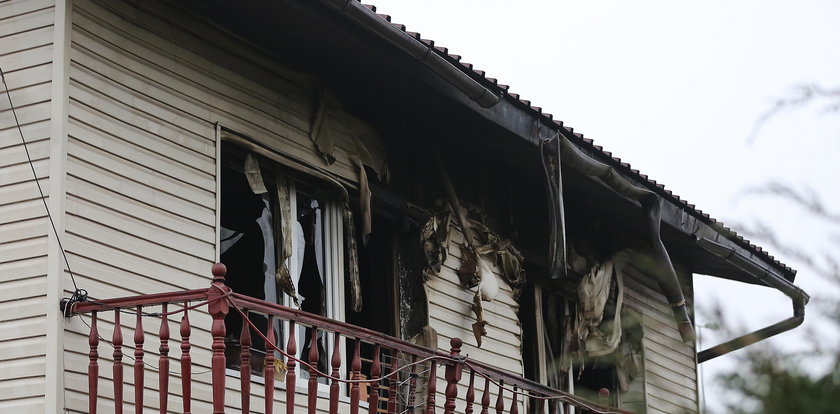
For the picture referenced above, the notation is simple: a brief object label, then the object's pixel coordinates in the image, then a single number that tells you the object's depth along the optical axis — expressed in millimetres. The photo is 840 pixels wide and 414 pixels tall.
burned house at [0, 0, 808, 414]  13703
